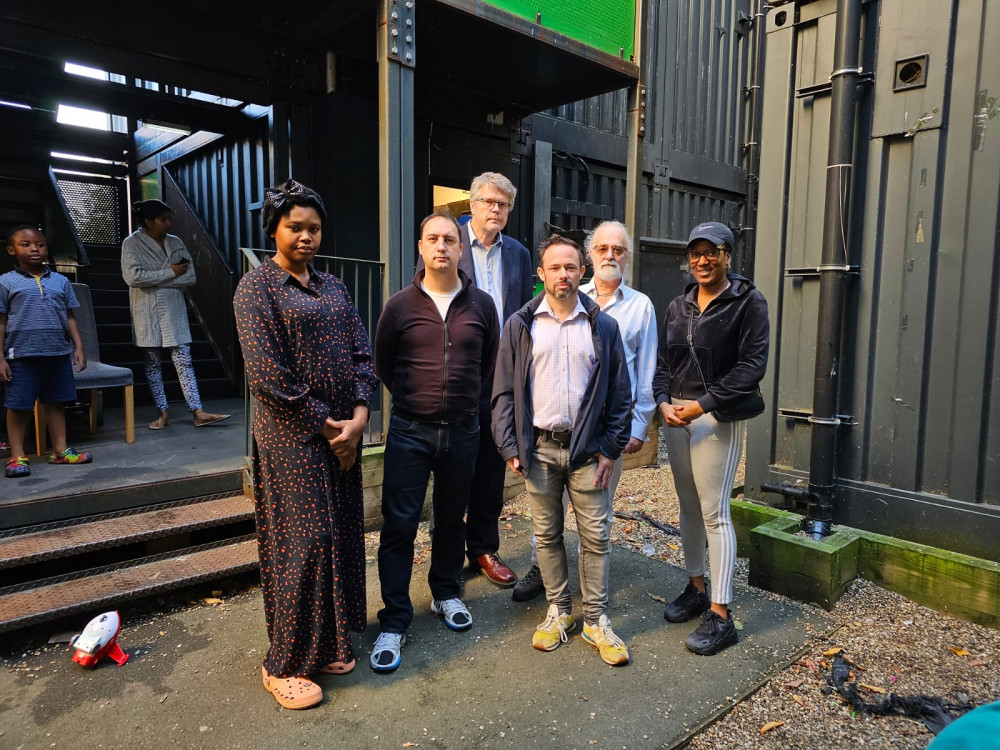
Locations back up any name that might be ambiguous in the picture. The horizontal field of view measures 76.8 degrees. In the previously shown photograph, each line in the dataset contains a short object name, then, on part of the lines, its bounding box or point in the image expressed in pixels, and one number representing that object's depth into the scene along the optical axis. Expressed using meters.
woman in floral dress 2.31
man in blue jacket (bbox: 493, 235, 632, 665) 2.65
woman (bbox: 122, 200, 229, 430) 5.00
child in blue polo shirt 3.98
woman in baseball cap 2.67
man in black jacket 2.77
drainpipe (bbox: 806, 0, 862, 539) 3.37
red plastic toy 2.65
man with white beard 2.98
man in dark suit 3.17
